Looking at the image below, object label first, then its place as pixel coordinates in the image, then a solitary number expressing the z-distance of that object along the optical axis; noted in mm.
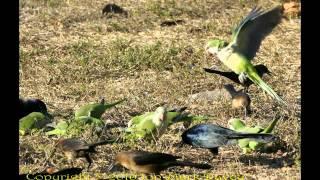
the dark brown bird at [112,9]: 19855
